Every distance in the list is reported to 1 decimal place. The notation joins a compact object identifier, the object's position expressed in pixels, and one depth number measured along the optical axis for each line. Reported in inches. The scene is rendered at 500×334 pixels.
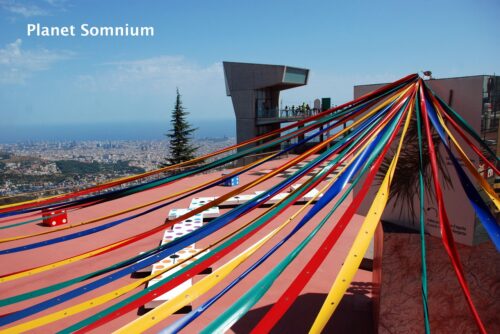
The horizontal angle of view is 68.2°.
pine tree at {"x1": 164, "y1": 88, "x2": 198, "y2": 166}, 1326.3
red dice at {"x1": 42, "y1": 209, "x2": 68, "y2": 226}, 408.5
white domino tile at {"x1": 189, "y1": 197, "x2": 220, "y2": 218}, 404.8
